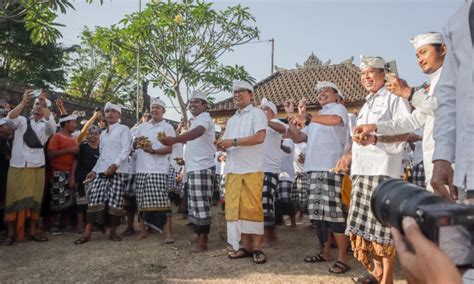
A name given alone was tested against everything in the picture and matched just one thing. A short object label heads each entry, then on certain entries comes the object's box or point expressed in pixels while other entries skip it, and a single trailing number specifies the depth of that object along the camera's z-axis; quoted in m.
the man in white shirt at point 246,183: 4.34
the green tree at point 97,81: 28.53
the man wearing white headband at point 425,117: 2.98
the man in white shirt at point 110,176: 5.52
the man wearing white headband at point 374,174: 3.22
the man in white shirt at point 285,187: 6.21
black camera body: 0.97
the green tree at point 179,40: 12.34
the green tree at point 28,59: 19.86
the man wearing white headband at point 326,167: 4.02
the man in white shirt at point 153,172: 5.57
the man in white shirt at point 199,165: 4.85
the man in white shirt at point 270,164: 5.00
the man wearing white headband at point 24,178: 5.41
